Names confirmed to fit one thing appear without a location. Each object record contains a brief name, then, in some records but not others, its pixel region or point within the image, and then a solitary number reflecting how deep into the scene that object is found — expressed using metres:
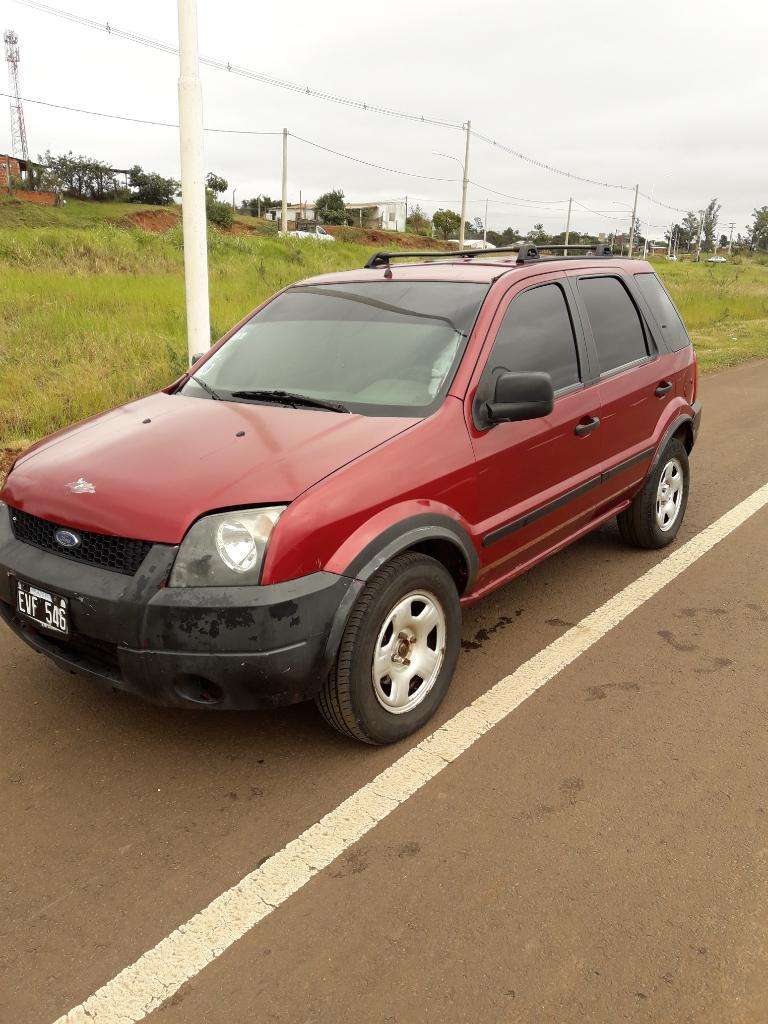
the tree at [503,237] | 93.04
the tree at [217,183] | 68.69
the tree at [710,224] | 119.25
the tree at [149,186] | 59.47
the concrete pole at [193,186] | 6.46
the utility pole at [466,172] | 44.53
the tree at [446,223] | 82.38
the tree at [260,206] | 86.43
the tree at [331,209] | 72.88
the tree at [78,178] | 59.22
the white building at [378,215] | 84.75
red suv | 2.64
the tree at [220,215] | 49.28
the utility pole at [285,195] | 46.65
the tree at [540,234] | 84.44
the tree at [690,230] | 113.69
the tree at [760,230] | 107.50
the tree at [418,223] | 85.26
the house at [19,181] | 53.84
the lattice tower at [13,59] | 65.50
